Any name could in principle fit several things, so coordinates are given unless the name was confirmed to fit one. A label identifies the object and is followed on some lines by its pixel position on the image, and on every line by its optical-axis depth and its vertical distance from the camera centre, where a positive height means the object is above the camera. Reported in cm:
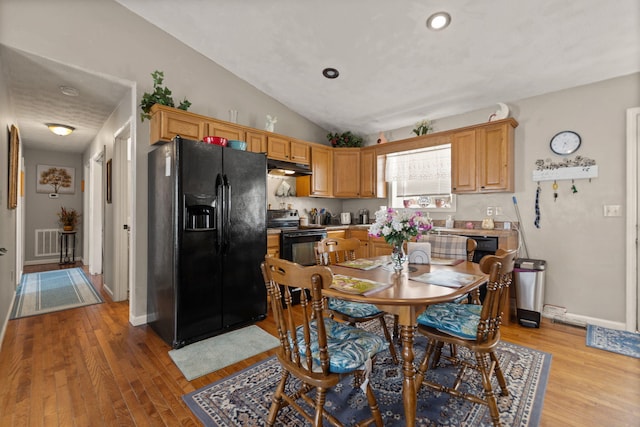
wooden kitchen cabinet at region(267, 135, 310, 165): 387 +89
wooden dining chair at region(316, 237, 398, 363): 197 -68
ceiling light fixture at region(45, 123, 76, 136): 426 +124
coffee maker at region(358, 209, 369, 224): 507 -9
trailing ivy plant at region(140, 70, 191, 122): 292 +116
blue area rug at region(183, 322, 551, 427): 162 -117
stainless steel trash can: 294 -82
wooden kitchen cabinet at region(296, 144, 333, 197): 451 +56
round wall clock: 309 +77
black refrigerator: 251 -27
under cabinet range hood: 390 +62
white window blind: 419 +64
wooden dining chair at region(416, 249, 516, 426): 148 -66
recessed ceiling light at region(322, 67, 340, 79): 341 +168
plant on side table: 617 -17
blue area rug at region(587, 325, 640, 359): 243 -116
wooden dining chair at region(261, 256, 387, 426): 122 -67
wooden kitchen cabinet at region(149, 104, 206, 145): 289 +91
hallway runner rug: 344 -116
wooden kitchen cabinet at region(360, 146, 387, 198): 468 +62
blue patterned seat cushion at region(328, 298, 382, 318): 197 -68
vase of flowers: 189 -10
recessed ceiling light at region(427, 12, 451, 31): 240 +164
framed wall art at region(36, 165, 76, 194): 616 +69
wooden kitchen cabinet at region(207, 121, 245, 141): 326 +95
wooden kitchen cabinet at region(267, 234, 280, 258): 346 -41
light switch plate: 288 +3
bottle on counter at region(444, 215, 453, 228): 395 -14
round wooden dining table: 134 -42
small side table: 614 -82
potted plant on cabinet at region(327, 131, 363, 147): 490 +123
